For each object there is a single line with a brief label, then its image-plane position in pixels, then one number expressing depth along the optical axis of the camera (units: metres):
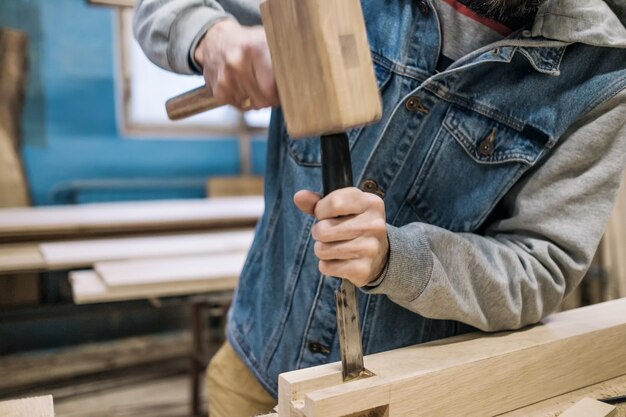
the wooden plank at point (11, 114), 3.11
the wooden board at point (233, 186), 3.69
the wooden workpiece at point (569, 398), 0.70
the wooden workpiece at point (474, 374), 0.61
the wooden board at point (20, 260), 2.24
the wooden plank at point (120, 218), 2.58
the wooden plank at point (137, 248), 2.34
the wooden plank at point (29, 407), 0.63
